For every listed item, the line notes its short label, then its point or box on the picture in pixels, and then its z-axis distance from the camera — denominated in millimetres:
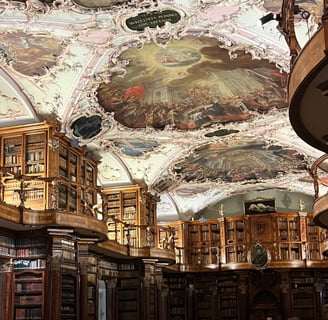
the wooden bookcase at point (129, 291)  20141
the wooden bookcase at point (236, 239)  24750
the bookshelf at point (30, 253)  14047
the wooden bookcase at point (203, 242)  25188
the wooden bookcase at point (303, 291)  24375
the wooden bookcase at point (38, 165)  14001
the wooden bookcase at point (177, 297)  24906
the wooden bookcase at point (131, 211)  20078
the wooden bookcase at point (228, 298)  24922
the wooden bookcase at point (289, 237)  24239
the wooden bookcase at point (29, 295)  13758
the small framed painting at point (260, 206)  25188
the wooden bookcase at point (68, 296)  14398
